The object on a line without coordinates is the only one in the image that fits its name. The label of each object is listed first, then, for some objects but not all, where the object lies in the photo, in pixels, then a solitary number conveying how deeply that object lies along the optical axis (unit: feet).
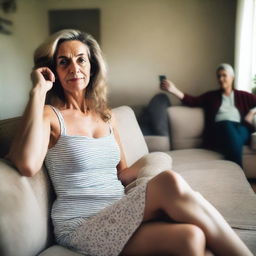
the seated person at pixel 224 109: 8.89
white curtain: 9.93
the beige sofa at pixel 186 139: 8.63
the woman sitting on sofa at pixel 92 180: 3.23
